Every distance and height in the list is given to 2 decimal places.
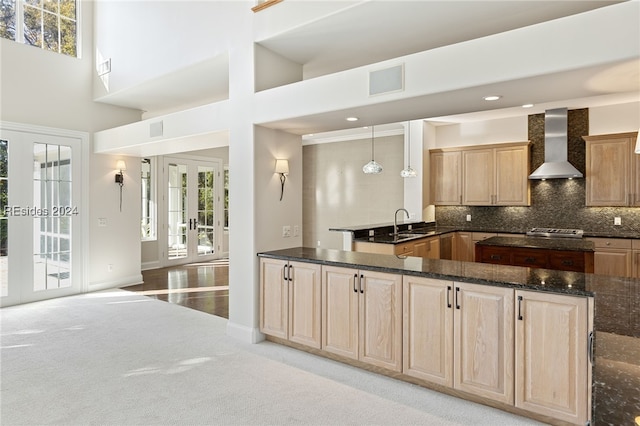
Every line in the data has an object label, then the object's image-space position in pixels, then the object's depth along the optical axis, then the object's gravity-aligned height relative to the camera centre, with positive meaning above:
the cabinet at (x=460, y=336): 2.60 -0.88
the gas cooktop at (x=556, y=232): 6.10 -0.37
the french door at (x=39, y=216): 5.37 -0.07
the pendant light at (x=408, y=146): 7.52 +1.22
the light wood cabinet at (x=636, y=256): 5.48 -0.65
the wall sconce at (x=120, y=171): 6.53 +0.66
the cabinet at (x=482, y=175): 6.82 +0.62
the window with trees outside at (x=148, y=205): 8.39 +0.12
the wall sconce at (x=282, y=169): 4.19 +0.44
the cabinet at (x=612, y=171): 5.86 +0.58
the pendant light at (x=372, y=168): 6.20 +0.66
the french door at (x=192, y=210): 8.73 +0.02
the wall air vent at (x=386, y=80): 2.99 +1.00
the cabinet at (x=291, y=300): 3.57 -0.85
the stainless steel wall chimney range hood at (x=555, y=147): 6.34 +1.02
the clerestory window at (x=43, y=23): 5.46 +2.73
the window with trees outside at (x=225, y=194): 9.81 +0.41
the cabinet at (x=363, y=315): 3.08 -0.86
